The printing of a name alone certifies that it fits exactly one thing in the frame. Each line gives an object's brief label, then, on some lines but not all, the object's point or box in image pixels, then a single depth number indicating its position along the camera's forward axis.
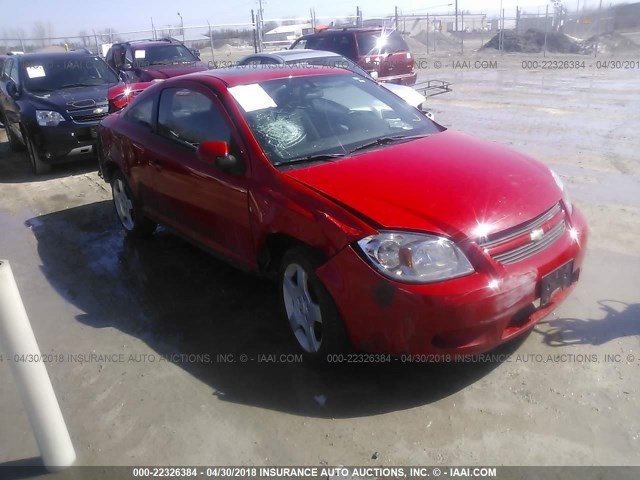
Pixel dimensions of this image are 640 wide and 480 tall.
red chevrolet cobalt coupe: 2.86
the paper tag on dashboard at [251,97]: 3.97
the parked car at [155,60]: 12.62
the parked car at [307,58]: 9.95
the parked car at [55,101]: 8.28
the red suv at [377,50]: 13.02
